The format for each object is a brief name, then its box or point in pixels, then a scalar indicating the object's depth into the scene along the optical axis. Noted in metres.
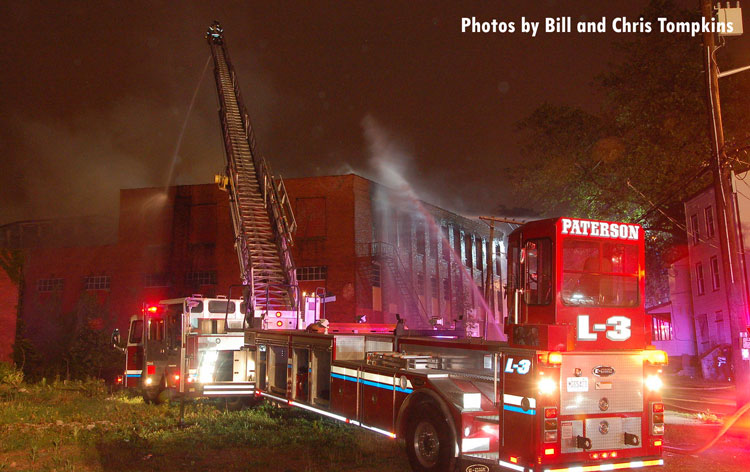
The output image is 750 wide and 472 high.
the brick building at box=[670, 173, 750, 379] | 26.77
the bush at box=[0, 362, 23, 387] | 19.52
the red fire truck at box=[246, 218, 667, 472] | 6.67
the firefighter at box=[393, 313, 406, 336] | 9.98
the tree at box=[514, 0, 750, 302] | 25.97
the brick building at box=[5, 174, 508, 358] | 33.22
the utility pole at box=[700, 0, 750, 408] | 12.70
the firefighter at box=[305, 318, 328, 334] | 11.29
